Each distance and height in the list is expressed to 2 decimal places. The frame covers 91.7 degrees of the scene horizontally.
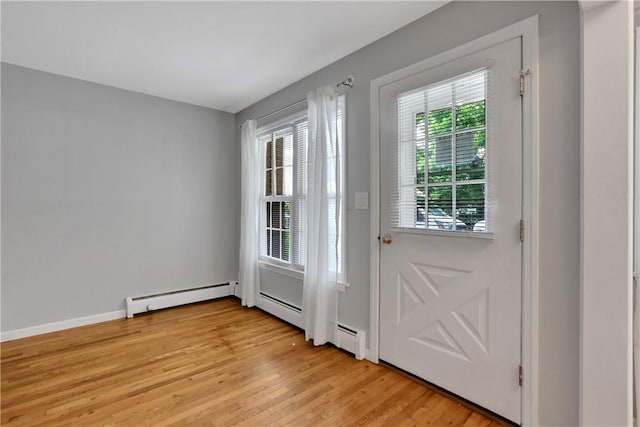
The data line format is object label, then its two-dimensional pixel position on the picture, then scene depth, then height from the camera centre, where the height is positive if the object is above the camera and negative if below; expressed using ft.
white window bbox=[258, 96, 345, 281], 10.65 +0.66
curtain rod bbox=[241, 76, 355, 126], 8.62 +3.68
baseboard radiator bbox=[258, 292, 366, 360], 8.29 -3.52
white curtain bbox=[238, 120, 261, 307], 12.53 -0.10
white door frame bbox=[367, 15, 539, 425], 5.40 -0.02
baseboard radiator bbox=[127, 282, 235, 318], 11.61 -3.49
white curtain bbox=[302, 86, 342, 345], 8.94 -0.28
